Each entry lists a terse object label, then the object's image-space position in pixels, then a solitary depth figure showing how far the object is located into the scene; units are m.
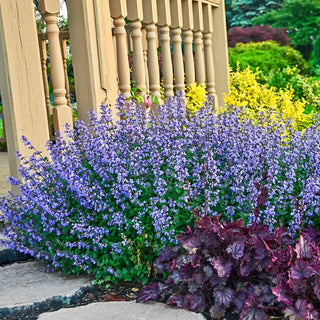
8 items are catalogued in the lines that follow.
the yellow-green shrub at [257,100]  4.52
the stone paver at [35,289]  2.14
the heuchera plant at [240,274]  1.80
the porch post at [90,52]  3.05
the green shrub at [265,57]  9.23
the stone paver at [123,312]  1.92
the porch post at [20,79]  2.71
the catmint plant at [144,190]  2.21
